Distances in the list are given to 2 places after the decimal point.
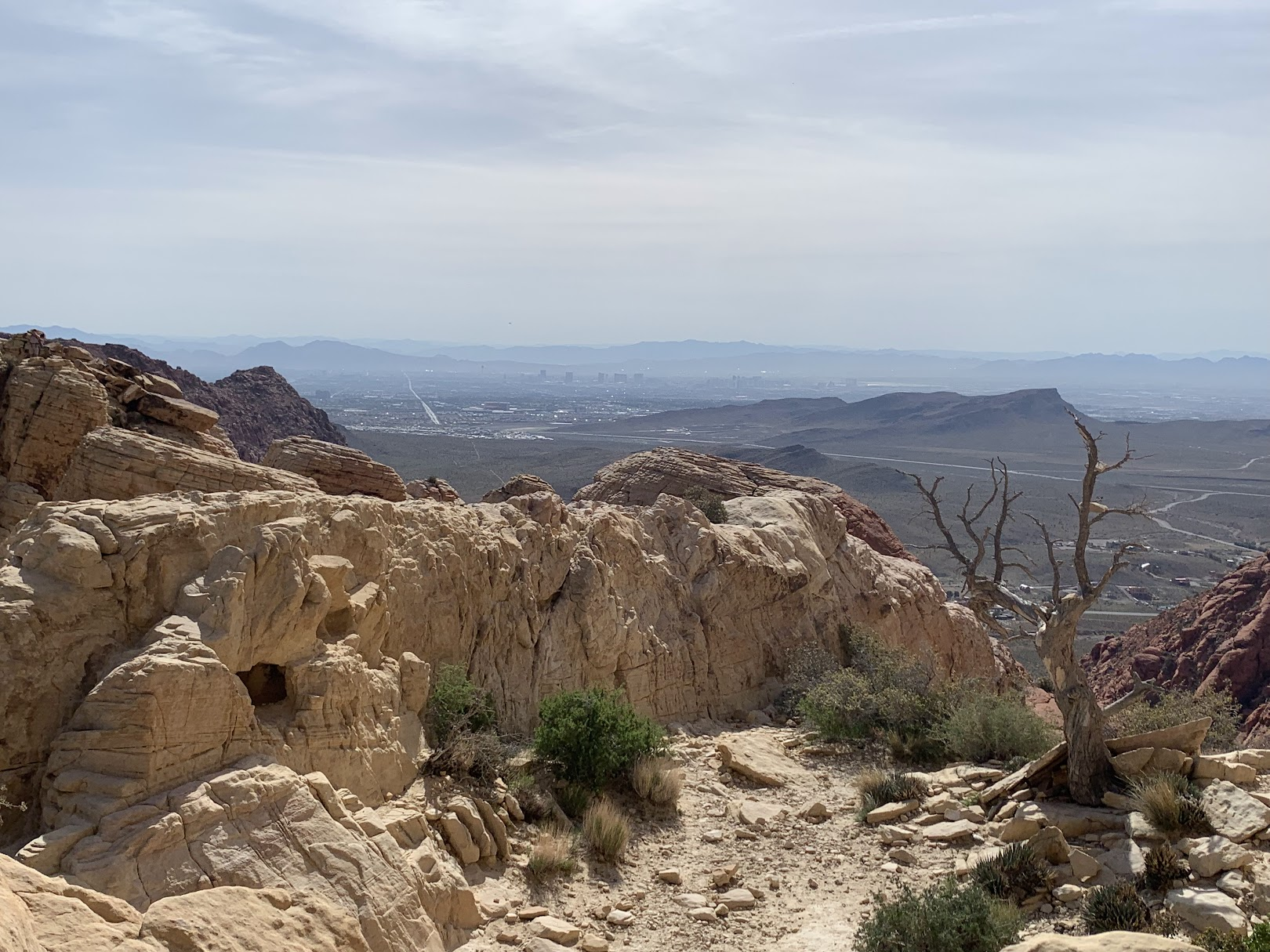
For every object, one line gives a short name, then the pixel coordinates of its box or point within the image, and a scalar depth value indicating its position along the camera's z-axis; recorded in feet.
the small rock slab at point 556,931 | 38.11
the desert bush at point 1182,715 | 59.16
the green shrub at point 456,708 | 47.91
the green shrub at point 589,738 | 50.70
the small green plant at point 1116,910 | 36.06
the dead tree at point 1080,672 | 46.62
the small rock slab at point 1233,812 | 40.81
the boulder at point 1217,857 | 38.45
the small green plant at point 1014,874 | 40.63
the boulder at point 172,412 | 65.26
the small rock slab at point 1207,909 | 34.86
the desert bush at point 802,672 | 71.10
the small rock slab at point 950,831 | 46.88
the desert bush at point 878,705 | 62.13
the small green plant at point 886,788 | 52.13
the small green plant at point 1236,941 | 30.42
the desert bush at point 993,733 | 55.98
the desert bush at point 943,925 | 35.40
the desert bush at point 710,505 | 85.71
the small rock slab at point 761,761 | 56.80
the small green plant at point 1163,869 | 38.70
